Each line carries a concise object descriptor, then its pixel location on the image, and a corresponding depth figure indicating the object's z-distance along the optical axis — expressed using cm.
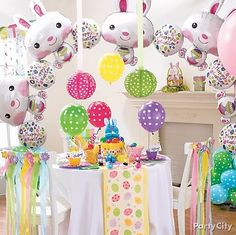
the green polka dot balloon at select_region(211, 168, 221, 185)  401
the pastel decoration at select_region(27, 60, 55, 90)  321
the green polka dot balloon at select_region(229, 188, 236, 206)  394
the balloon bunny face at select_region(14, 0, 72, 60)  310
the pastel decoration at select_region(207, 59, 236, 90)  304
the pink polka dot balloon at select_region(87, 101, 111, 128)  303
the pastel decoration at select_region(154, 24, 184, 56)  310
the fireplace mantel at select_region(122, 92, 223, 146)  464
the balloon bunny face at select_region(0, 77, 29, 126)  319
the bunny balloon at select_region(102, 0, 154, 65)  313
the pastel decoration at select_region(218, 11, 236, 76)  264
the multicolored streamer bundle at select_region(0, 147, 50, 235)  228
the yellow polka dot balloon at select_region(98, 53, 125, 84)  310
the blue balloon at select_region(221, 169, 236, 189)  384
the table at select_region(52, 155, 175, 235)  243
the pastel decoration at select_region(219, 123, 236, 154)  310
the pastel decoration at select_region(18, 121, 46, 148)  332
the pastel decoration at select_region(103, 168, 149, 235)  247
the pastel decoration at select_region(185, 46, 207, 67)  313
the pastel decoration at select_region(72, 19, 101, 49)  317
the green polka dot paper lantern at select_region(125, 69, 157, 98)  286
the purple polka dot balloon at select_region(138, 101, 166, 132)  281
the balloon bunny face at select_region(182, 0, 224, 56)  301
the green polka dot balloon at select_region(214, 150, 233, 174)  391
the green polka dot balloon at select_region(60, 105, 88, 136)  273
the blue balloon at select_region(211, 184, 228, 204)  396
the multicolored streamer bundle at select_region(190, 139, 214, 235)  278
